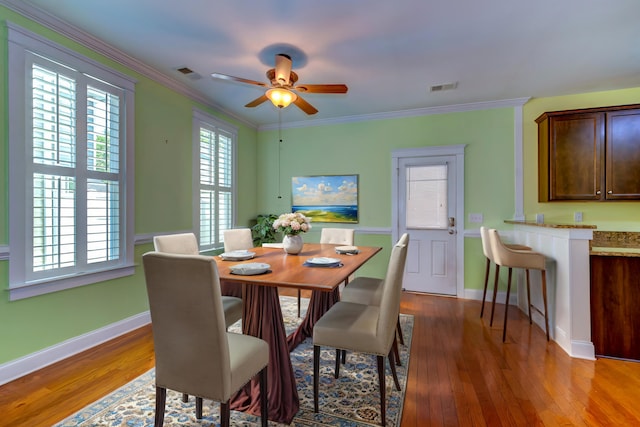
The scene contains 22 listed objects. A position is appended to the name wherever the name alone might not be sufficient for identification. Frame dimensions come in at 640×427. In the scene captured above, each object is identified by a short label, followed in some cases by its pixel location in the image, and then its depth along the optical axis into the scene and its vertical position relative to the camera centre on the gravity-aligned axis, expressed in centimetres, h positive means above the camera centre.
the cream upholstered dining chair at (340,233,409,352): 249 -67
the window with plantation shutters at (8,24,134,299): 217 +38
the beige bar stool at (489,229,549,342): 280 -42
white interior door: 422 -4
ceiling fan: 247 +109
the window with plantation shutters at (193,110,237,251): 391 +53
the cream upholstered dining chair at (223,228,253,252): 304 -26
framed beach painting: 472 +29
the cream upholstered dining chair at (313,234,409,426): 172 -69
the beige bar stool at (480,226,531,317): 327 -36
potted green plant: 484 -25
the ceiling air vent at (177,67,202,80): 315 +154
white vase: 255 -25
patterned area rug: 171 -119
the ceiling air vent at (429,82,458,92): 347 +153
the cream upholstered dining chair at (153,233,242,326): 221 -29
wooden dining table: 167 -67
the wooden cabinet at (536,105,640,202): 325 +70
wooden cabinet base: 245 -76
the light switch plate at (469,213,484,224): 412 -4
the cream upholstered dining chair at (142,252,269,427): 128 -53
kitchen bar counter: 251 -65
